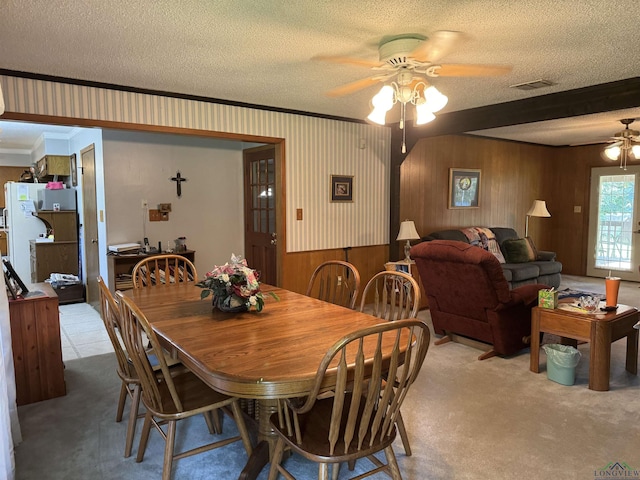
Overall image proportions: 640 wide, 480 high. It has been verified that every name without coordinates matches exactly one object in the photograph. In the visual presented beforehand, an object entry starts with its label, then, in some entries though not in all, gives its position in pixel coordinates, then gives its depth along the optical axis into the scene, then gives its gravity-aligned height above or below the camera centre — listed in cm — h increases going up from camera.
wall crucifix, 546 +31
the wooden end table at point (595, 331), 310 -91
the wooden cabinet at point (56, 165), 633 +58
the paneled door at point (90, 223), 532 -22
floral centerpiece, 237 -45
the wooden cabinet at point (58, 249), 591 -59
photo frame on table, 302 -53
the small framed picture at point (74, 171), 616 +47
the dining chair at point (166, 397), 188 -89
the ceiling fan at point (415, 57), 253 +89
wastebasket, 321 -115
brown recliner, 351 -75
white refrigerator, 615 -24
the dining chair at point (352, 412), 154 -77
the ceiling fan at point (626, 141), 555 +82
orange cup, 331 -64
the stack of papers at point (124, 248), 485 -47
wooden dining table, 157 -59
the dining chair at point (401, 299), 232 -52
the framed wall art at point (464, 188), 643 +26
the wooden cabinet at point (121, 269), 482 -70
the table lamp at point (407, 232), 524 -32
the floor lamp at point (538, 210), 707 -8
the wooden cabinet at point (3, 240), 820 -66
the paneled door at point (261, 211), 535 -8
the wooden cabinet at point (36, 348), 292 -95
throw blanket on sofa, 612 -47
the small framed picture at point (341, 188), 503 +19
